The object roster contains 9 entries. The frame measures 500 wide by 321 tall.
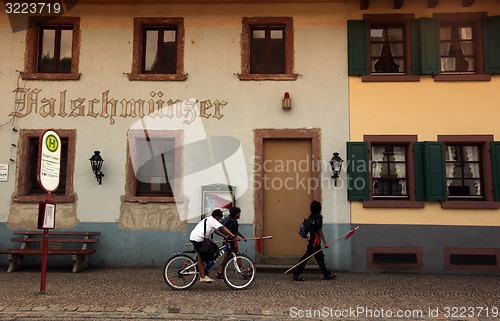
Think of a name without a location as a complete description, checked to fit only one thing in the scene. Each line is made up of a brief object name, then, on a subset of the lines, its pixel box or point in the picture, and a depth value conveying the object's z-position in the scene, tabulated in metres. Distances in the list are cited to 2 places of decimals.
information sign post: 7.73
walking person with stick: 9.46
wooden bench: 10.35
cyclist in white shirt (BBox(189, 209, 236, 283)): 8.33
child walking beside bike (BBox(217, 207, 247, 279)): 9.05
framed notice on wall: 10.93
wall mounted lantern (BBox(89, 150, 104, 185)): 10.97
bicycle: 8.35
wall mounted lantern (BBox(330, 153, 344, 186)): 10.77
